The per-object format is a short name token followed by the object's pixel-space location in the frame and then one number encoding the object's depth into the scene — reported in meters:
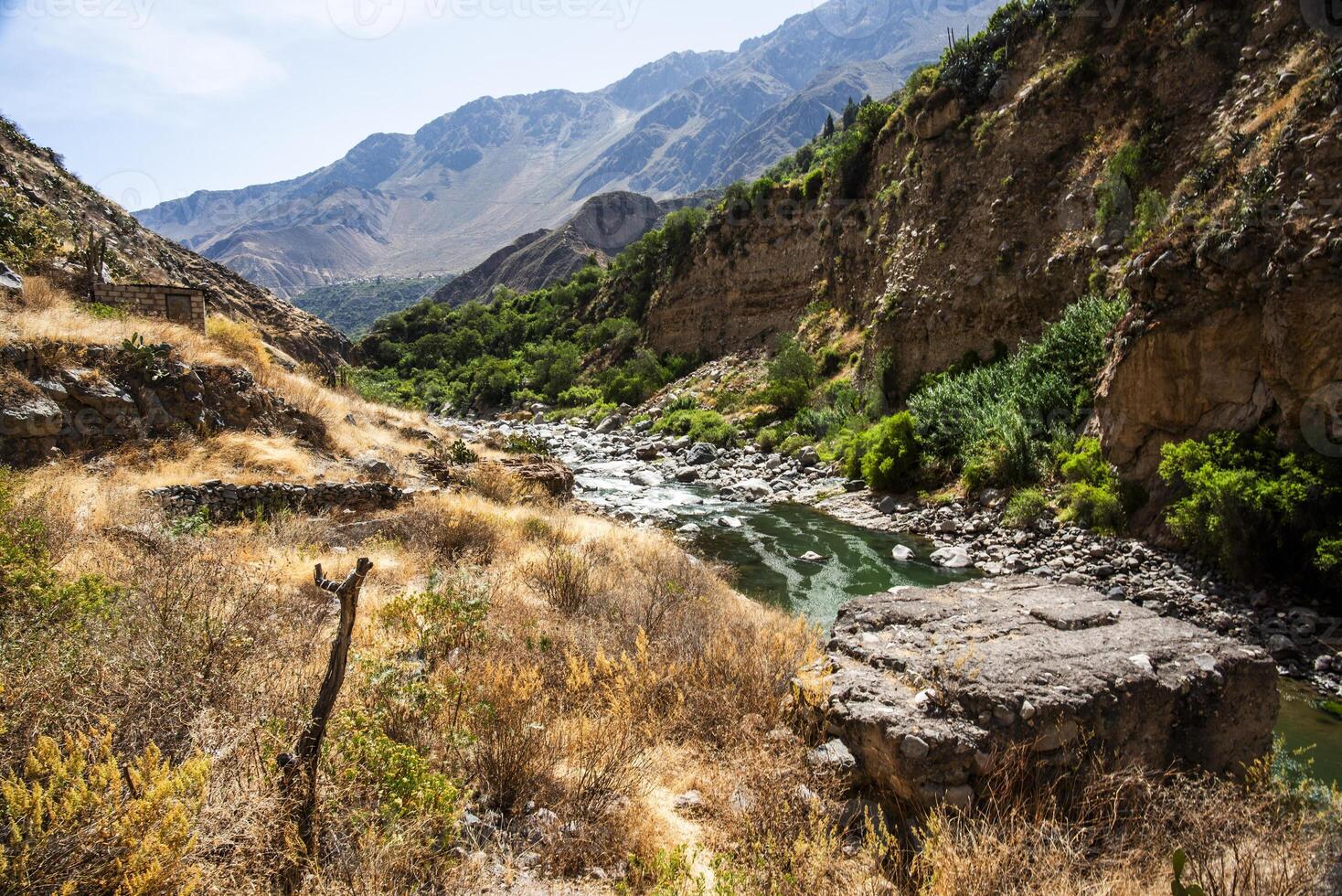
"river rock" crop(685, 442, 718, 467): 23.22
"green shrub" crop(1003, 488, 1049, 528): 12.25
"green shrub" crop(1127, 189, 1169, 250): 13.93
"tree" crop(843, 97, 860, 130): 57.64
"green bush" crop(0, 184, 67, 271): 11.41
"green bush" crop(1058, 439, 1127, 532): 11.01
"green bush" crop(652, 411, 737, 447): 25.66
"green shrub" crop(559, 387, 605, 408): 42.00
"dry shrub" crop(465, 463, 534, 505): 11.08
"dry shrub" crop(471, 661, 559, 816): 3.28
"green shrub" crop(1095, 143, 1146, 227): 15.49
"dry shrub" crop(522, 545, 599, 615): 6.40
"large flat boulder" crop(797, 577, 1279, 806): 3.39
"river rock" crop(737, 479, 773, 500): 17.97
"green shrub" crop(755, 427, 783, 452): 23.60
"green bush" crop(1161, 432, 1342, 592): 8.12
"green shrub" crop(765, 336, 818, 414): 25.67
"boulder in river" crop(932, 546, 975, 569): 11.37
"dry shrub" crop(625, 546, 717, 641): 5.59
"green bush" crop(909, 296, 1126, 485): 13.59
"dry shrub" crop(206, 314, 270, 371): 12.24
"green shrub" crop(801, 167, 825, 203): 33.09
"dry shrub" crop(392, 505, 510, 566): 7.75
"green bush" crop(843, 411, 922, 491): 15.96
